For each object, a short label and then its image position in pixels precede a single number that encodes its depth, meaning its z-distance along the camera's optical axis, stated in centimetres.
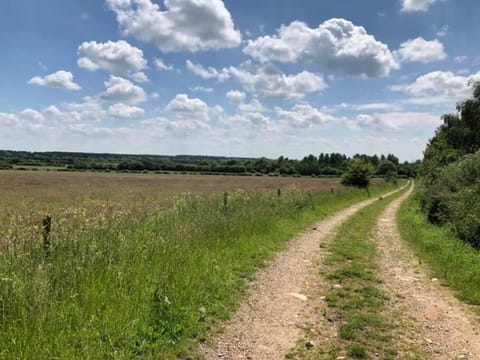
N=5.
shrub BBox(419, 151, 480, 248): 1095
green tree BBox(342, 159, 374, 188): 3850
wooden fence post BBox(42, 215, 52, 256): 559
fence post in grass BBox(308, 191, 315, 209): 1942
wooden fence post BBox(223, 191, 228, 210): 1202
